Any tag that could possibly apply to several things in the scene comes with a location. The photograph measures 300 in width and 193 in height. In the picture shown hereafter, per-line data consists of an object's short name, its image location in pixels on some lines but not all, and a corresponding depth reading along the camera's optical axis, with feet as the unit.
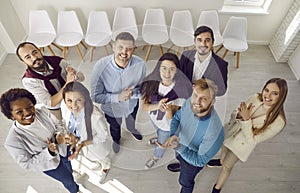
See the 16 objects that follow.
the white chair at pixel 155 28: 12.35
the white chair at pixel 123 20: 13.09
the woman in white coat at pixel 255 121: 7.06
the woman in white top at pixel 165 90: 7.29
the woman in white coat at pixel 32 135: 6.57
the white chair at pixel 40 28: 12.88
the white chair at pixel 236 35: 13.06
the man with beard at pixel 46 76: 7.65
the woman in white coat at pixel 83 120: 6.97
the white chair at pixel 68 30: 12.89
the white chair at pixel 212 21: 13.12
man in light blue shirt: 7.50
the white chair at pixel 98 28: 12.80
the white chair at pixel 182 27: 12.55
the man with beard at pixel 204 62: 8.00
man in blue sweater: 6.58
